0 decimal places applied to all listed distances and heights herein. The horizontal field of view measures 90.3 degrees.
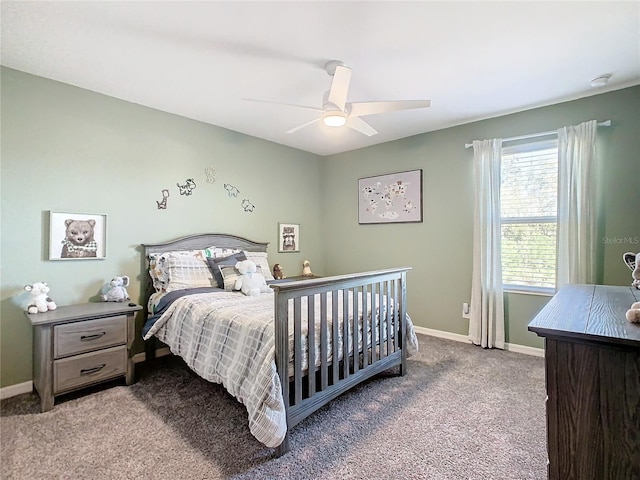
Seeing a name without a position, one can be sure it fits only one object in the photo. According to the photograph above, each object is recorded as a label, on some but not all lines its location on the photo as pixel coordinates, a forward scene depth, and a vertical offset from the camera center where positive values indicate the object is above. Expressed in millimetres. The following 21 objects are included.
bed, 1748 -619
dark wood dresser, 908 -465
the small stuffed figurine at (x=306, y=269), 4482 -375
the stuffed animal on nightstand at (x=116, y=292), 2752 -427
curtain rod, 2767 +1052
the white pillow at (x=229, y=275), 3033 -316
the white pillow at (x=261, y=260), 3643 -210
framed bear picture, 2572 +58
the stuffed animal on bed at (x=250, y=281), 2943 -362
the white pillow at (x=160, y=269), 2957 -250
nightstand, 2182 -762
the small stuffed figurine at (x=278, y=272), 4145 -392
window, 3114 +277
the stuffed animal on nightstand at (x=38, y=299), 2361 -420
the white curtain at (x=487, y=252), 3289 -101
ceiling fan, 2135 +1004
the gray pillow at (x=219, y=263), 3184 -207
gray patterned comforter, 1676 -691
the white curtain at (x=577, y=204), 2779 +344
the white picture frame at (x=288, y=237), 4363 +77
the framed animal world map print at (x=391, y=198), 3990 +589
